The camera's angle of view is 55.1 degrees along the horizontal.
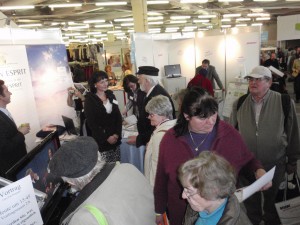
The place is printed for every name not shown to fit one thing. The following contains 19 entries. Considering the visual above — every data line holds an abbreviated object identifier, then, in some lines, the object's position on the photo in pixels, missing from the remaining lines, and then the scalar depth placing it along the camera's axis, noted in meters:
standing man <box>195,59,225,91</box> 7.37
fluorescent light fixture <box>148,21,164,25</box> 15.47
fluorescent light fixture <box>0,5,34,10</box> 7.05
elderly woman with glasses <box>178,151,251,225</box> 1.21
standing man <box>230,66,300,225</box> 2.33
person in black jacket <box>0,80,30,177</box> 2.35
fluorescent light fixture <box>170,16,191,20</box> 14.10
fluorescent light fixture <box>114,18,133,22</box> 12.48
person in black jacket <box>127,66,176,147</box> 3.00
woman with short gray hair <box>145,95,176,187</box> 2.10
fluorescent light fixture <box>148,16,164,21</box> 13.44
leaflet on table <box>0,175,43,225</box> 1.17
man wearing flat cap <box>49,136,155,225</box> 1.06
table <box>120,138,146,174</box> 3.65
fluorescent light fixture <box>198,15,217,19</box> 13.56
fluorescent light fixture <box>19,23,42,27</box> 12.82
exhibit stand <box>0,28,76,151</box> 3.43
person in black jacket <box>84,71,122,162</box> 3.22
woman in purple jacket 1.69
